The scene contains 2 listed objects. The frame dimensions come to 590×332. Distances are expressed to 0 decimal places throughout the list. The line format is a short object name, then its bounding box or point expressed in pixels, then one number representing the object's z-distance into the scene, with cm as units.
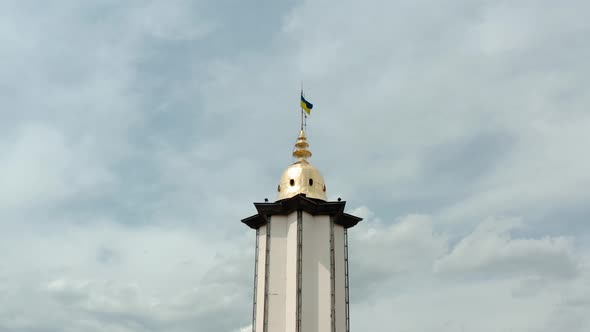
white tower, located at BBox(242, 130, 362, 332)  4325
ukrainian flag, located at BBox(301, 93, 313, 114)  5253
